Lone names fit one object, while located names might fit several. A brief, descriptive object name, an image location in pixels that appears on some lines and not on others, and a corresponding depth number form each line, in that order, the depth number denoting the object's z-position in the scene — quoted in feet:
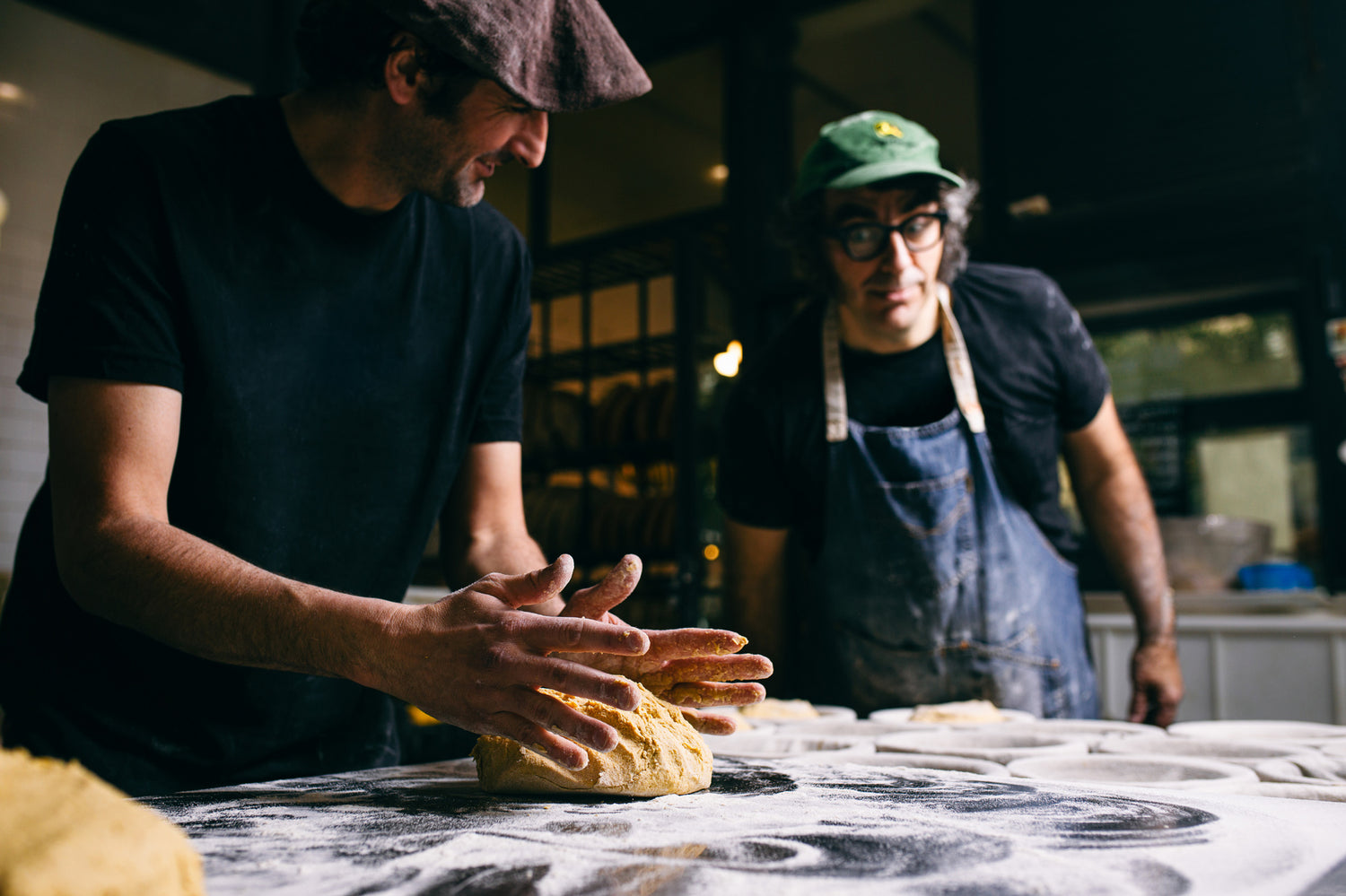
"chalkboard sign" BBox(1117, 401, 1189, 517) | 10.76
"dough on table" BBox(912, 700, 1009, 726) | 5.22
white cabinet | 8.61
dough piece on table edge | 1.66
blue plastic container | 9.45
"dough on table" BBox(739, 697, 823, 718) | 5.50
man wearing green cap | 6.50
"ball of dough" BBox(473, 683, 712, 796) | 3.27
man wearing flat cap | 3.18
